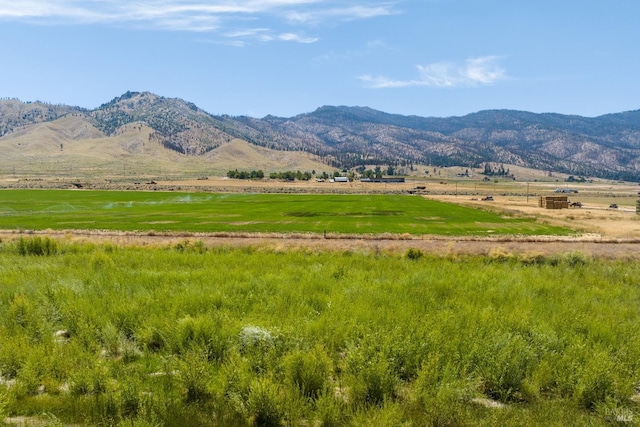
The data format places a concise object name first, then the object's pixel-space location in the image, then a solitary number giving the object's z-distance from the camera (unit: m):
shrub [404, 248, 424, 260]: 28.09
